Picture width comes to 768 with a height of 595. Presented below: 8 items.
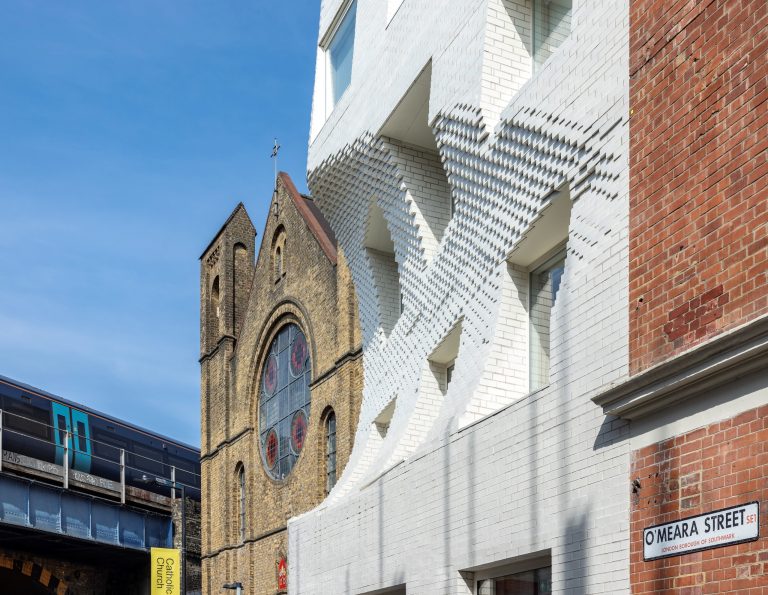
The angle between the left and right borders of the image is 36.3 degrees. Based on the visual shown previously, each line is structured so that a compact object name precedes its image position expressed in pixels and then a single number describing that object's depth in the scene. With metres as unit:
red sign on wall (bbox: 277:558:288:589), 29.50
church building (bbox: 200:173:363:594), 27.52
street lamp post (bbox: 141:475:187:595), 35.78
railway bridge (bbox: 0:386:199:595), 36.97
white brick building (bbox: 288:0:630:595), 9.30
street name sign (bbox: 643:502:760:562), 7.22
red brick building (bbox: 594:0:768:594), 7.33
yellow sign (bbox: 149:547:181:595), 38.34
